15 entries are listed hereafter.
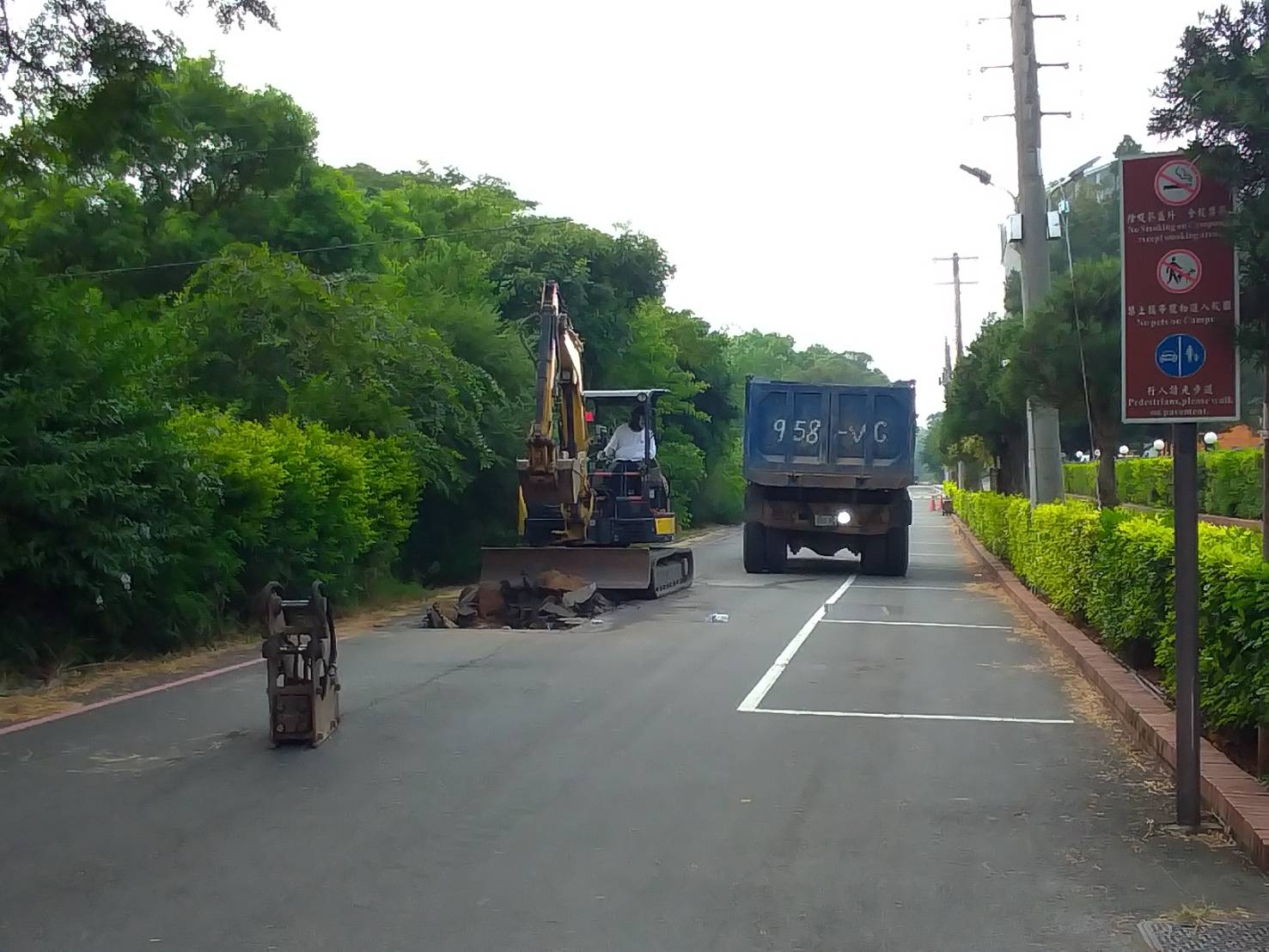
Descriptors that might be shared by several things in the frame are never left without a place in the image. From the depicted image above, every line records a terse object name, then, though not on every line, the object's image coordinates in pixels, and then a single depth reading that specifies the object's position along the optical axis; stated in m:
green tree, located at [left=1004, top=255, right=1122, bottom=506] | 18.22
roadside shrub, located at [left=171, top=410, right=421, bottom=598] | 14.77
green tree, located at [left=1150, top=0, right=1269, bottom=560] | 6.57
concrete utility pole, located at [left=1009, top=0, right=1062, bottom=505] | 19.88
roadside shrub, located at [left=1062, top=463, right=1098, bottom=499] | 42.06
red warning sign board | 6.90
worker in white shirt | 22.14
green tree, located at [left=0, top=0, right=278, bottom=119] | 9.95
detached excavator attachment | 8.86
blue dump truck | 25.09
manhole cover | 5.20
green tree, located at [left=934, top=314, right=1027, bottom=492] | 25.12
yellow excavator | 18.06
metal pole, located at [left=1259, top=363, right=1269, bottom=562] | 8.43
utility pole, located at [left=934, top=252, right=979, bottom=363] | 57.97
